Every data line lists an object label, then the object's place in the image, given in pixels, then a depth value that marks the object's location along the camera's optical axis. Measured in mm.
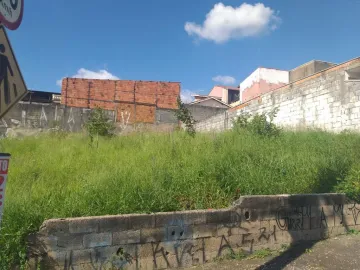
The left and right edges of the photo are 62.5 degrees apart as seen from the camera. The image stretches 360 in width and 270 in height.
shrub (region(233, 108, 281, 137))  8469
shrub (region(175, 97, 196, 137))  9378
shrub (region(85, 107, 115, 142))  9617
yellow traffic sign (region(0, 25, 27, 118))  1950
